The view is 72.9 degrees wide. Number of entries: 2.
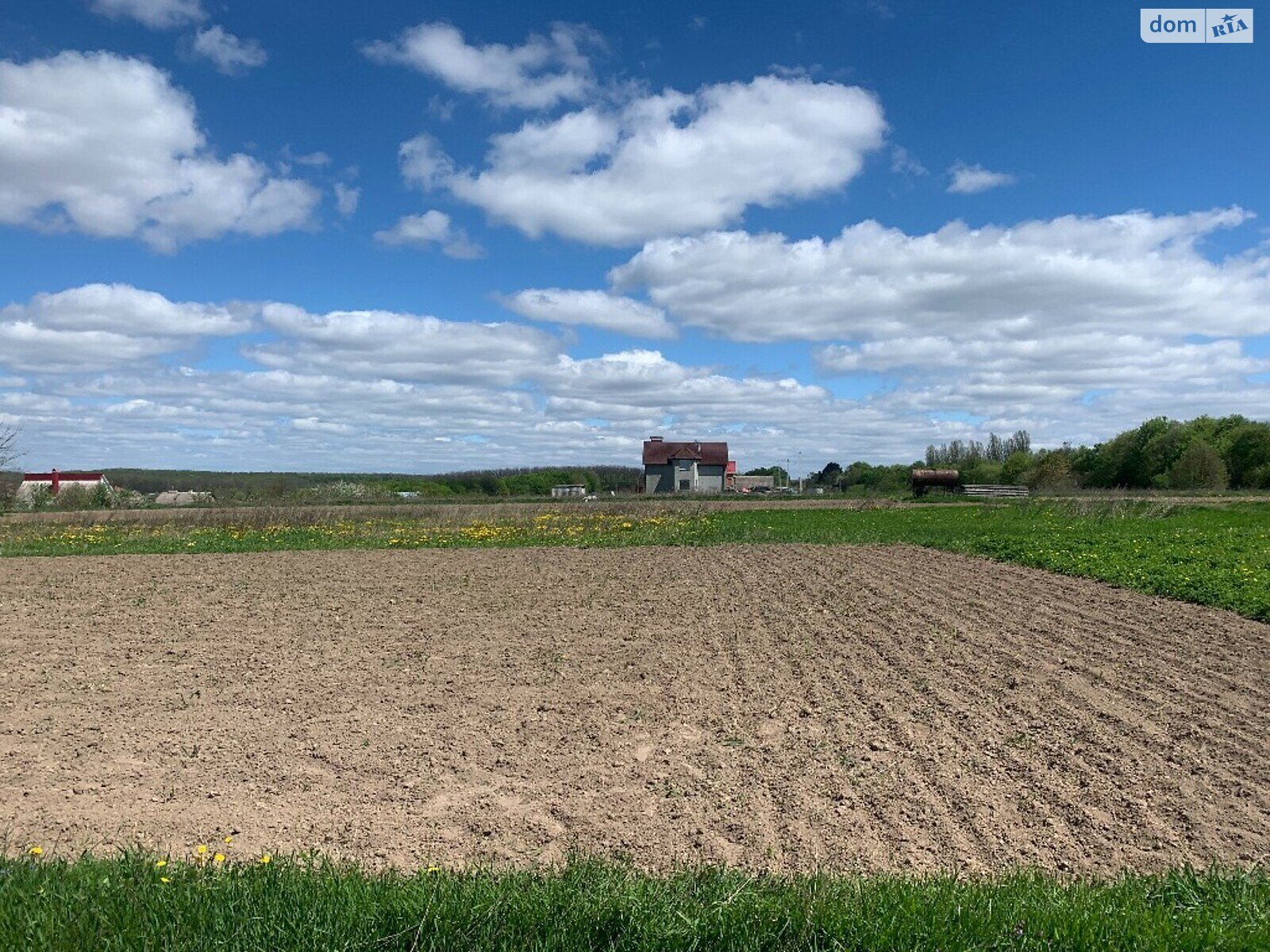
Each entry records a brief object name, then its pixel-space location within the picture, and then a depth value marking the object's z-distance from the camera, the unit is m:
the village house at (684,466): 84.00
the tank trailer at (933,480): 57.53
